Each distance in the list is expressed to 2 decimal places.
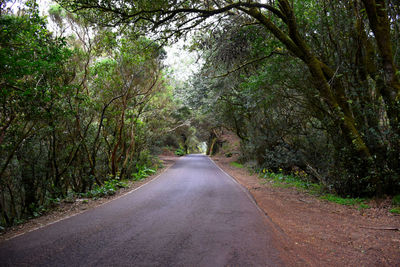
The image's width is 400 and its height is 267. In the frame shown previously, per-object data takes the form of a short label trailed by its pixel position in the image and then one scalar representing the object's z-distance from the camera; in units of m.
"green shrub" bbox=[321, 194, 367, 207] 7.26
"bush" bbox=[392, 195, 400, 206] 6.45
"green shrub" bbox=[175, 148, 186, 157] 45.81
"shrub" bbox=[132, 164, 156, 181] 14.88
